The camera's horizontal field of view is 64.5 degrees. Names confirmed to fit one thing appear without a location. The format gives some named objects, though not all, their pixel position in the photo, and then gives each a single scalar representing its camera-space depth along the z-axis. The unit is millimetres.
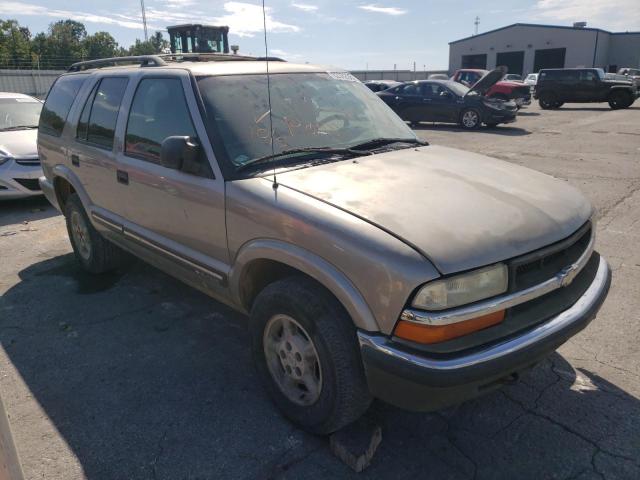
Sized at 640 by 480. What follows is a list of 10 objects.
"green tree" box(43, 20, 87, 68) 71162
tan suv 2121
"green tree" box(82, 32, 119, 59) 75500
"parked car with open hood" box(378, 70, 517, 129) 16109
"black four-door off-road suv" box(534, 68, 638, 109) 22953
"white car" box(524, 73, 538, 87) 35581
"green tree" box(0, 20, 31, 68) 53094
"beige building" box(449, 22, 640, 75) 50875
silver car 7301
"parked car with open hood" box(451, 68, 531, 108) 21562
